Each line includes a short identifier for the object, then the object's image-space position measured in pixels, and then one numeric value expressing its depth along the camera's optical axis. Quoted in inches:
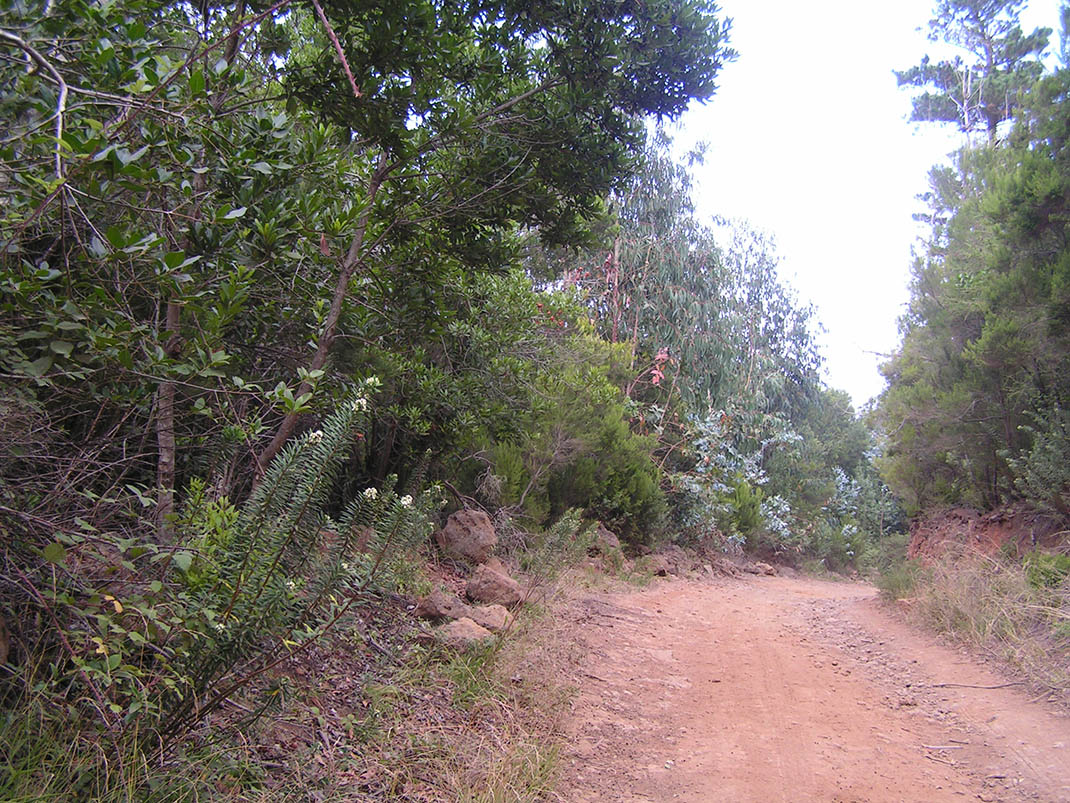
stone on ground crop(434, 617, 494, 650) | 198.5
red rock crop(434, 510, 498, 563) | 322.7
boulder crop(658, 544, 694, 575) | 593.3
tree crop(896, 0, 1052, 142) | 716.0
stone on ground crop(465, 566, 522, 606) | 268.7
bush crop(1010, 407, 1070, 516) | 354.3
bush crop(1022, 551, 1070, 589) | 281.0
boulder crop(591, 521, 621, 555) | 501.1
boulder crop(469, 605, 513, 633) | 230.2
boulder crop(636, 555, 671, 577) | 538.3
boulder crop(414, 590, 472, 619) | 219.8
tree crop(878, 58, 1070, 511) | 366.0
